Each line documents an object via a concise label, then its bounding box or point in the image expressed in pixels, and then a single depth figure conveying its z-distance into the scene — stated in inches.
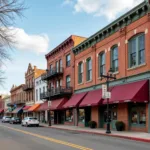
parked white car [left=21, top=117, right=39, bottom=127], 1608.1
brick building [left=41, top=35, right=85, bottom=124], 1561.3
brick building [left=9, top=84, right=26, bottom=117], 2706.7
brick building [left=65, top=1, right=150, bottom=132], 930.7
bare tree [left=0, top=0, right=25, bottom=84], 493.8
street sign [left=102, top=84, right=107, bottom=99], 947.8
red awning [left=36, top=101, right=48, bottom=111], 1794.2
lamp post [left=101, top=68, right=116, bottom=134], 909.1
